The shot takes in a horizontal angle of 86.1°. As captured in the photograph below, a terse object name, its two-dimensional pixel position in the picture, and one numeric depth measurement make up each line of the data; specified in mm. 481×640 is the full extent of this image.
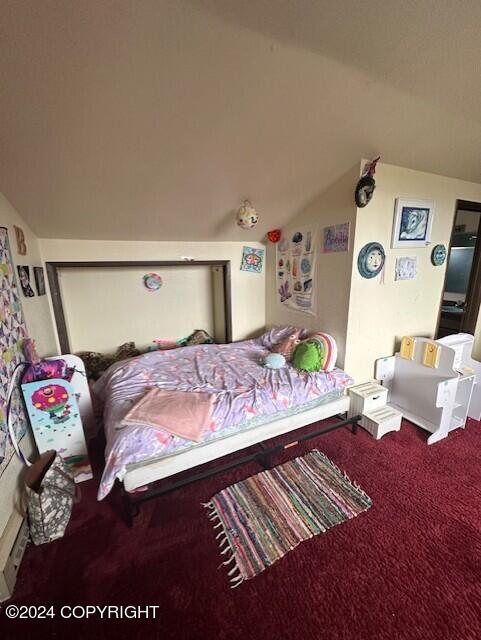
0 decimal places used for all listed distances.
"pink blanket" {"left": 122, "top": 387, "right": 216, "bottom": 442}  1473
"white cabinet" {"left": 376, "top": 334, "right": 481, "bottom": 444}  2074
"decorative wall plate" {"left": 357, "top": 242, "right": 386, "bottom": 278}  2092
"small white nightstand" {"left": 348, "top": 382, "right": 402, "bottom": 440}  2121
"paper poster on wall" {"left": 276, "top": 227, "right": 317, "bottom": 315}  2494
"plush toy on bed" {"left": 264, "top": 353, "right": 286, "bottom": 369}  2214
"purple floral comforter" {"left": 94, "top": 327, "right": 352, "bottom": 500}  1397
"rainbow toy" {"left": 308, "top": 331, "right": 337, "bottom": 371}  2152
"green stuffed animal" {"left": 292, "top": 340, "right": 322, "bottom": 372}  2111
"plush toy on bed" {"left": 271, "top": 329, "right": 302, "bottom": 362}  2406
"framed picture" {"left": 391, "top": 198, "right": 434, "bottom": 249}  2162
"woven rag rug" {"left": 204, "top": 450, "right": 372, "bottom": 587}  1320
